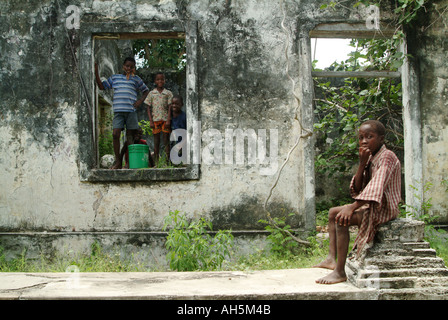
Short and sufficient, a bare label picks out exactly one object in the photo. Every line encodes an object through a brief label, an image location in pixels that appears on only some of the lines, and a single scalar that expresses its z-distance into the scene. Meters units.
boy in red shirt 3.39
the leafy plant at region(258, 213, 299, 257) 5.44
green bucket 6.07
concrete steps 3.27
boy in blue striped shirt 6.33
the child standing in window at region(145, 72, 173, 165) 6.71
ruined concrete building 5.73
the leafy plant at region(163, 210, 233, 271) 4.55
